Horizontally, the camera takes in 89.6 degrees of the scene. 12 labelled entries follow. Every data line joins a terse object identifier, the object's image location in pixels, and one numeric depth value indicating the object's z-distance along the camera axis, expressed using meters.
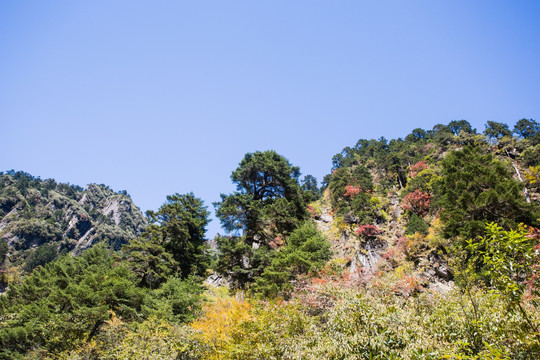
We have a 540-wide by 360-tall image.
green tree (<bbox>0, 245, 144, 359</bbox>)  18.70
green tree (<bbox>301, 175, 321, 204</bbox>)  63.62
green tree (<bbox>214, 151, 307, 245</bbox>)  25.33
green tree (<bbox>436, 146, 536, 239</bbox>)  17.14
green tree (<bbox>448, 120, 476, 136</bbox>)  62.07
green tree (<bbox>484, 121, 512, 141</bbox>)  51.17
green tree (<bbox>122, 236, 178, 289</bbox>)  23.81
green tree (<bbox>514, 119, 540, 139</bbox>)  51.66
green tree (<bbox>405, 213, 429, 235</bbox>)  26.08
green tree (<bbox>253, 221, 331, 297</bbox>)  19.09
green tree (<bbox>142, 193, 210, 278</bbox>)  26.17
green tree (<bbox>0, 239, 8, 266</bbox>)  65.94
